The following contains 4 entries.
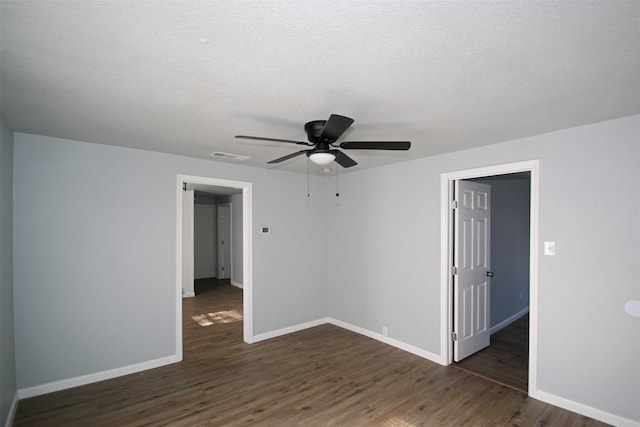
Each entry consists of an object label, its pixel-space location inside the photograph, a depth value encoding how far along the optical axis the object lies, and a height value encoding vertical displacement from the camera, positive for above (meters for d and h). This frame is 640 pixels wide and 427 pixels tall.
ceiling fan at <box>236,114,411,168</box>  2.23 +0.47
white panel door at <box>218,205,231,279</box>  9.05 -0.94
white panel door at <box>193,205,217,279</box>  9.21 -0.95
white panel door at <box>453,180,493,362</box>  3.82 -0.73
